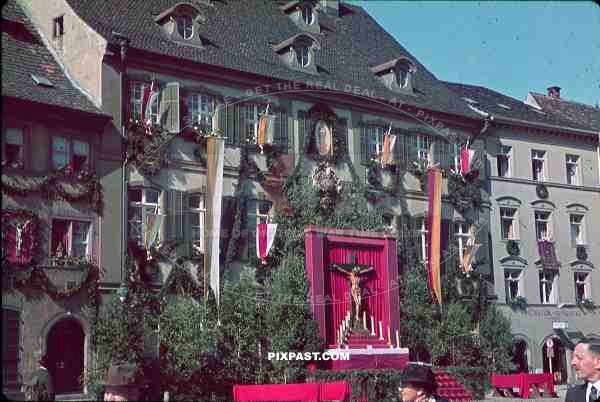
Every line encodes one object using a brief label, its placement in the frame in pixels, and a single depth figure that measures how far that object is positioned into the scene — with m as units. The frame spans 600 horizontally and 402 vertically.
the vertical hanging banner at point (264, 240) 25.36
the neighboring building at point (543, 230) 32.41
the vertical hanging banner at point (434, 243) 28.70
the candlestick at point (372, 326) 26.86
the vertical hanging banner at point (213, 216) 23.17
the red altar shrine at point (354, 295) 25.88
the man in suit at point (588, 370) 5.95
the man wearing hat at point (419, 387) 6.01
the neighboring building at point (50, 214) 20.89
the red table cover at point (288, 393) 19.70
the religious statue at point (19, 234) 21.05
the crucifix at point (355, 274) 26.81
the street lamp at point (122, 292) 22.22
